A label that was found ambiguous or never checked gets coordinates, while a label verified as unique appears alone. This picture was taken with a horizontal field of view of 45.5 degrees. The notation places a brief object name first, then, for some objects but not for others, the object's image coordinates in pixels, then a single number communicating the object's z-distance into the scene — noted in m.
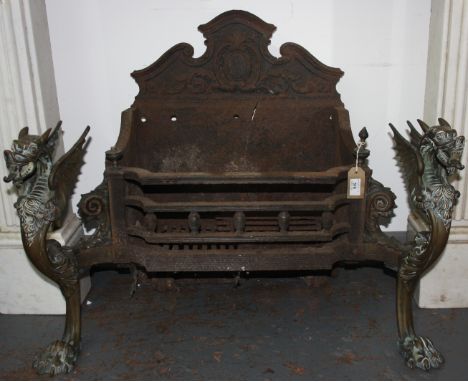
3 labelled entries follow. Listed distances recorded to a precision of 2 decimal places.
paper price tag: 1.93
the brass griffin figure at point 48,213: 1.81
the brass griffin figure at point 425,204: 1.81
